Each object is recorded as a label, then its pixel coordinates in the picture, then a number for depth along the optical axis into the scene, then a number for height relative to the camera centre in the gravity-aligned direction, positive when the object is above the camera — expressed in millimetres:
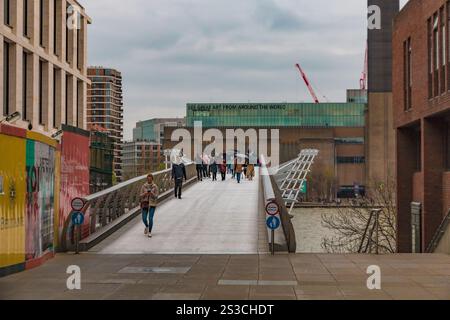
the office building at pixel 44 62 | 36250 +5952
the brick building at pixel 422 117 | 29828 +2100
